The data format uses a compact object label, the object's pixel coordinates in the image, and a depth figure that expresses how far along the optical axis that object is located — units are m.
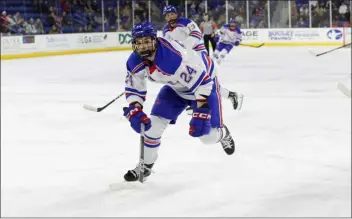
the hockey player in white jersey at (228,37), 22.60
